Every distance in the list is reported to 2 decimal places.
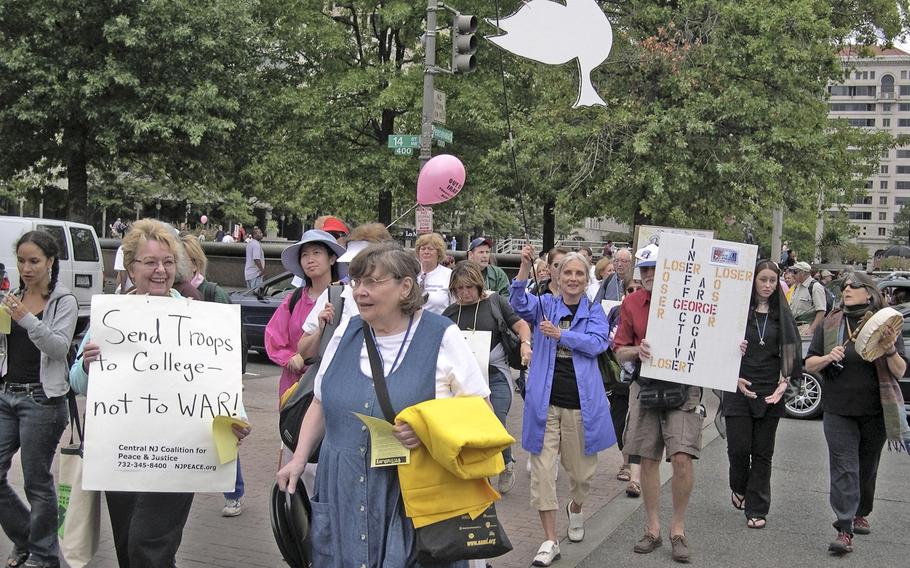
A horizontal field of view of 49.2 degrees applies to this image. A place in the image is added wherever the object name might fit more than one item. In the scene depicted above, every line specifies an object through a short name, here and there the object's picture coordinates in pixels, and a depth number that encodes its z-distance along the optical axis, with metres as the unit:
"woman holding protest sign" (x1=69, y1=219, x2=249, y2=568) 4.00
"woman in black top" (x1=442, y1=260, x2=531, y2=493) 6.71
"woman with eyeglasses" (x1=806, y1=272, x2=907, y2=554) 6.18
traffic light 13.18
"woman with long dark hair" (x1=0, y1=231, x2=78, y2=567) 4.76
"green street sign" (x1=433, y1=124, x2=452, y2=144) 14.66
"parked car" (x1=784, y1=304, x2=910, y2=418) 11.61
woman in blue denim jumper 3.40
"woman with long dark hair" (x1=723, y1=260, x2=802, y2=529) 6.58
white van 15.64
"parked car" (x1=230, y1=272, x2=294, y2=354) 14.66
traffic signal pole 14.82
